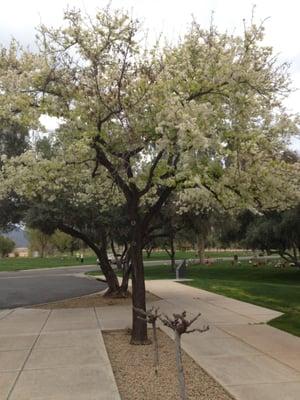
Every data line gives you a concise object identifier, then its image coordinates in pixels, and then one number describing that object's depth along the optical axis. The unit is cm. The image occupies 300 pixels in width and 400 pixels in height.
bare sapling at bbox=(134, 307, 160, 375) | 802
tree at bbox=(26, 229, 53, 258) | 7536
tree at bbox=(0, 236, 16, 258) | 8169
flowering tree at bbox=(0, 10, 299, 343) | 962
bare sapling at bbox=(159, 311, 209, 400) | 612
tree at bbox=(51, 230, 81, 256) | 7441
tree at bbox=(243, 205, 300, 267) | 2607
